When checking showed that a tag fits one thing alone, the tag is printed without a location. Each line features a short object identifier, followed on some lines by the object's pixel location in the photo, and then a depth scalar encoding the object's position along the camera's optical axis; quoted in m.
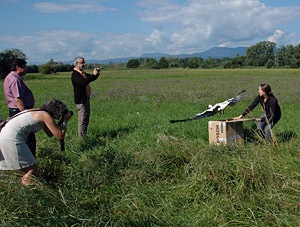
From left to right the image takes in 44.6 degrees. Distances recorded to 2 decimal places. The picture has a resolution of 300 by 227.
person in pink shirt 6.05
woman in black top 7.22
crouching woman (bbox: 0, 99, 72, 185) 4.66
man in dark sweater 7.50
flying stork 7.55
